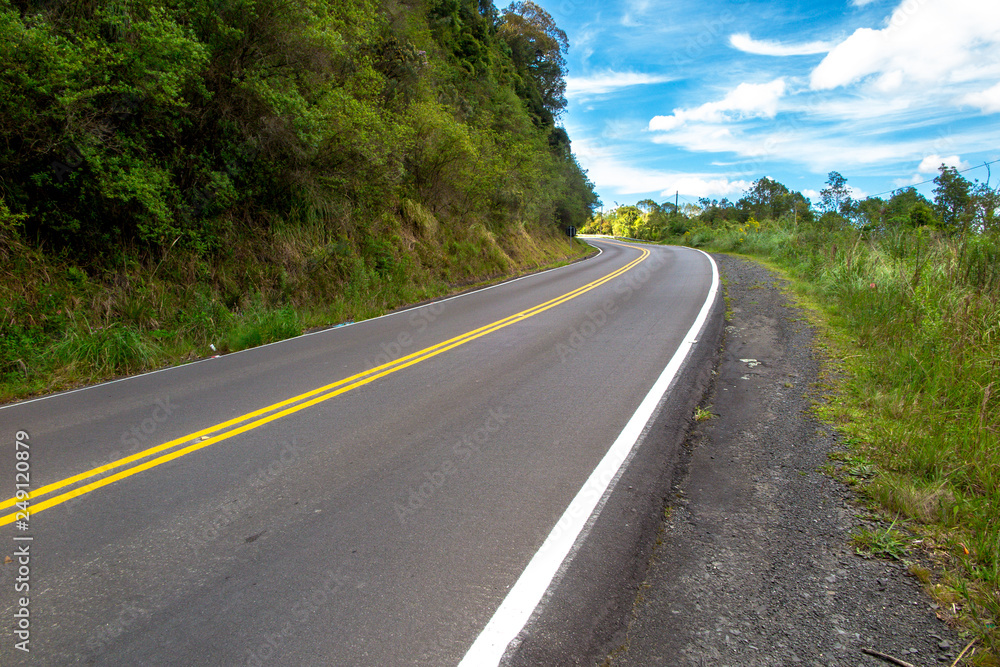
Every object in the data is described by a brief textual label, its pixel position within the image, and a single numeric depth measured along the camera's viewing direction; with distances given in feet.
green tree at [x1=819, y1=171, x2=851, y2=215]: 209.05
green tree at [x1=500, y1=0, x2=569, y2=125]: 168.13
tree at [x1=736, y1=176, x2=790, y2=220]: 288.51
